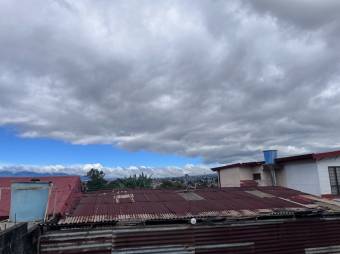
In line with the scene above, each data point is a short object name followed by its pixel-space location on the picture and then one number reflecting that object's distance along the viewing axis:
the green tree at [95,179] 43.20
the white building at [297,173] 19.19
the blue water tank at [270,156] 23.16
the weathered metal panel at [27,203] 10.34
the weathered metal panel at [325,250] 12.23
